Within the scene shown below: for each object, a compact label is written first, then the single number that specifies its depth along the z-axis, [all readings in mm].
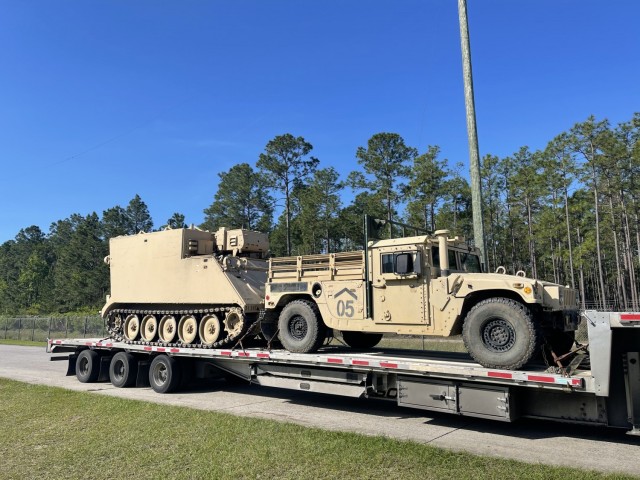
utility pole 12039
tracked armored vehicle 12133
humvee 7500
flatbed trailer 6527
